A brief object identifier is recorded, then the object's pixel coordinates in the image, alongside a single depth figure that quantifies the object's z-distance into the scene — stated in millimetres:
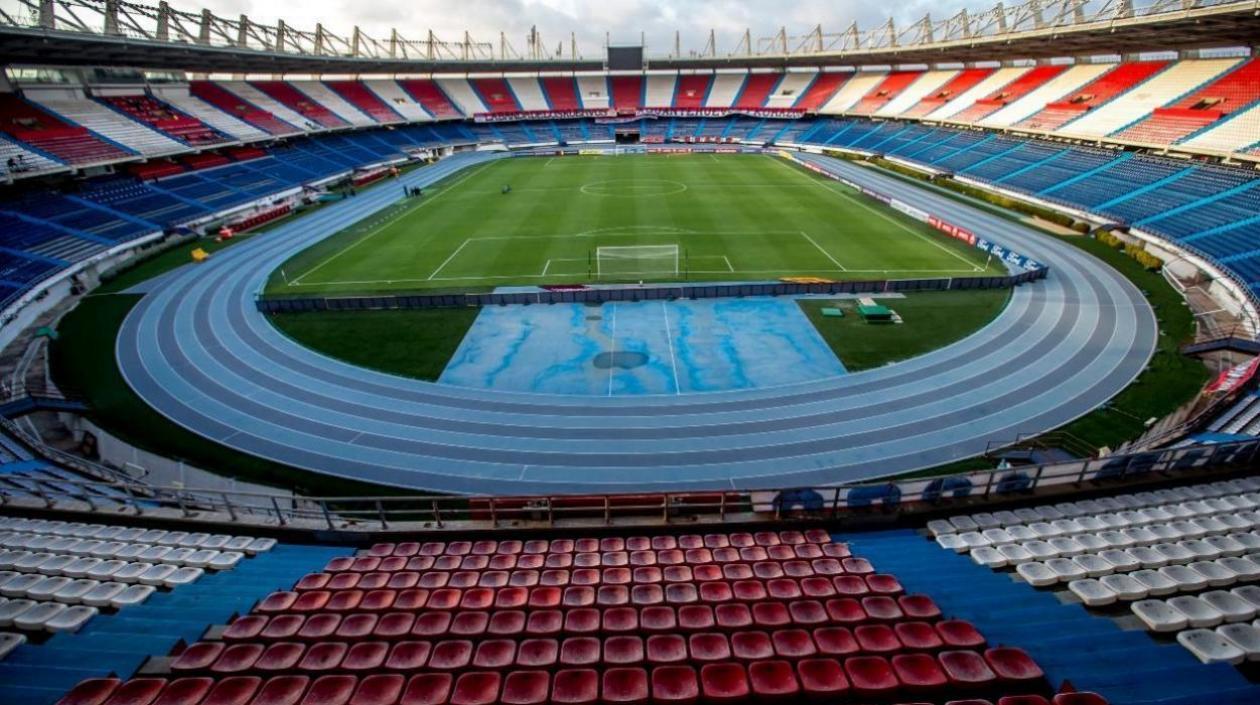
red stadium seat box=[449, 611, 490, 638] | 7211
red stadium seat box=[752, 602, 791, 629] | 7207
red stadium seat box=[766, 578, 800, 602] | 8038
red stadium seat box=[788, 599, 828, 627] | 7270
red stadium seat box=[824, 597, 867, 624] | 7324
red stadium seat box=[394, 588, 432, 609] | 7865
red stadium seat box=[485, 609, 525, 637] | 7195
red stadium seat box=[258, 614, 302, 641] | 7266
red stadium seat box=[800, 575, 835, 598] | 8095
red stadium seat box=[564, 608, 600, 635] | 7156
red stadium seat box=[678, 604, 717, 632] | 7211
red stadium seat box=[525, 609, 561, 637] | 7172
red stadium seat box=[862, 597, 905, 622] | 7379
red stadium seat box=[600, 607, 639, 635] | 7195
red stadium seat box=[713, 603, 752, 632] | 7195
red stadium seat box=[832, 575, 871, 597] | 8117
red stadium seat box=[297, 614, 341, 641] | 7270
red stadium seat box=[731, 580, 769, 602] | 7992
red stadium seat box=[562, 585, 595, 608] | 7816
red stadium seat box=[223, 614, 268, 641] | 7230
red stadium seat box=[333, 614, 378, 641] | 7281
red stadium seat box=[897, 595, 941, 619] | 7359
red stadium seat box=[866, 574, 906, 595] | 8109
